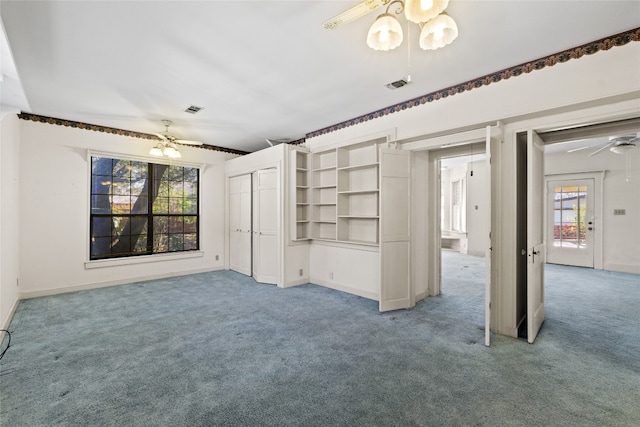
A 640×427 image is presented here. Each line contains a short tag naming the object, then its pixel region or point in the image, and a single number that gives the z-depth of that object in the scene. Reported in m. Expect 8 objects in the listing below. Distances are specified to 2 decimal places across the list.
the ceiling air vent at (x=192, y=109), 4.05
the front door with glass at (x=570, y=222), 6.47
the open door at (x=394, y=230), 3.77
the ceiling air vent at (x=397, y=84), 3.22
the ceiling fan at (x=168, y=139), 4.48
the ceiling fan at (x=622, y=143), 5.02
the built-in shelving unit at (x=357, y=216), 3.81
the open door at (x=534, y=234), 2.85
